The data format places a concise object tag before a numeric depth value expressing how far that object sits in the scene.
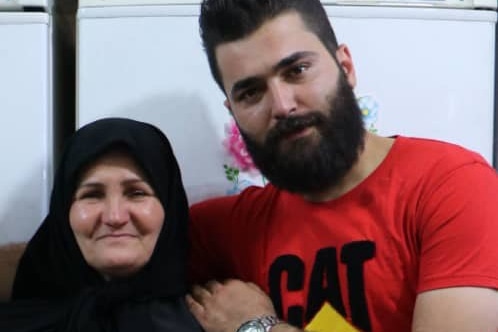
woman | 1.39
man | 1.24
